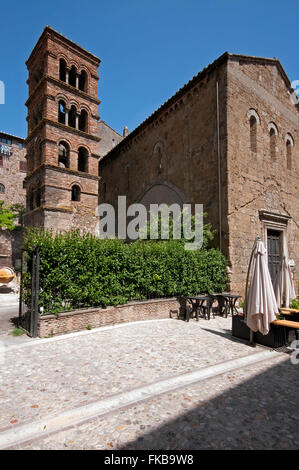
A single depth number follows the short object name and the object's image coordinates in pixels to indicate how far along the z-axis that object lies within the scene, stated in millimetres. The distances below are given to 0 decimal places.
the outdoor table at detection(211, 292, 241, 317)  10498
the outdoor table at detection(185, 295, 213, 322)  9409
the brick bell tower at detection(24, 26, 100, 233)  16578
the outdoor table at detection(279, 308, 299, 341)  7637
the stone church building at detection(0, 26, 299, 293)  12461
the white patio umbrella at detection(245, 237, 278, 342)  6289
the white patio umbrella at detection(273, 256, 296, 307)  8711
